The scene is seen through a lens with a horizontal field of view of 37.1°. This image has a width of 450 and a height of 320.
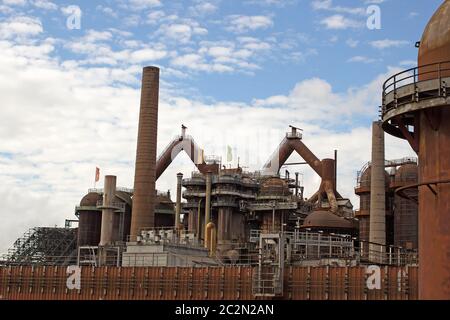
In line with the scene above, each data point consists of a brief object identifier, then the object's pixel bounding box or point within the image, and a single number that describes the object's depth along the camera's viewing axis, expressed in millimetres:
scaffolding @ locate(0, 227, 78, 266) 104938
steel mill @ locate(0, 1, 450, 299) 20594
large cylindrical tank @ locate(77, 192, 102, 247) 98812
